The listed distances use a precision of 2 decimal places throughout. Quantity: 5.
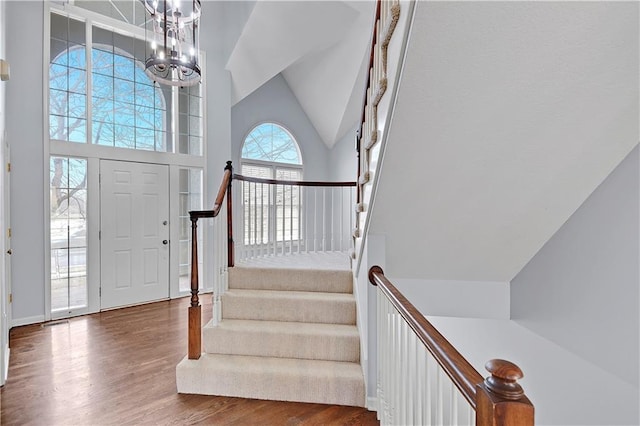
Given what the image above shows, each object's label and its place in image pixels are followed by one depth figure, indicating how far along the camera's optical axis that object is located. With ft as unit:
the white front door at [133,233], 13.44
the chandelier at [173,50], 8.00
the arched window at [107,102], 12.50
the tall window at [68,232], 12.41
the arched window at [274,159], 19.10
